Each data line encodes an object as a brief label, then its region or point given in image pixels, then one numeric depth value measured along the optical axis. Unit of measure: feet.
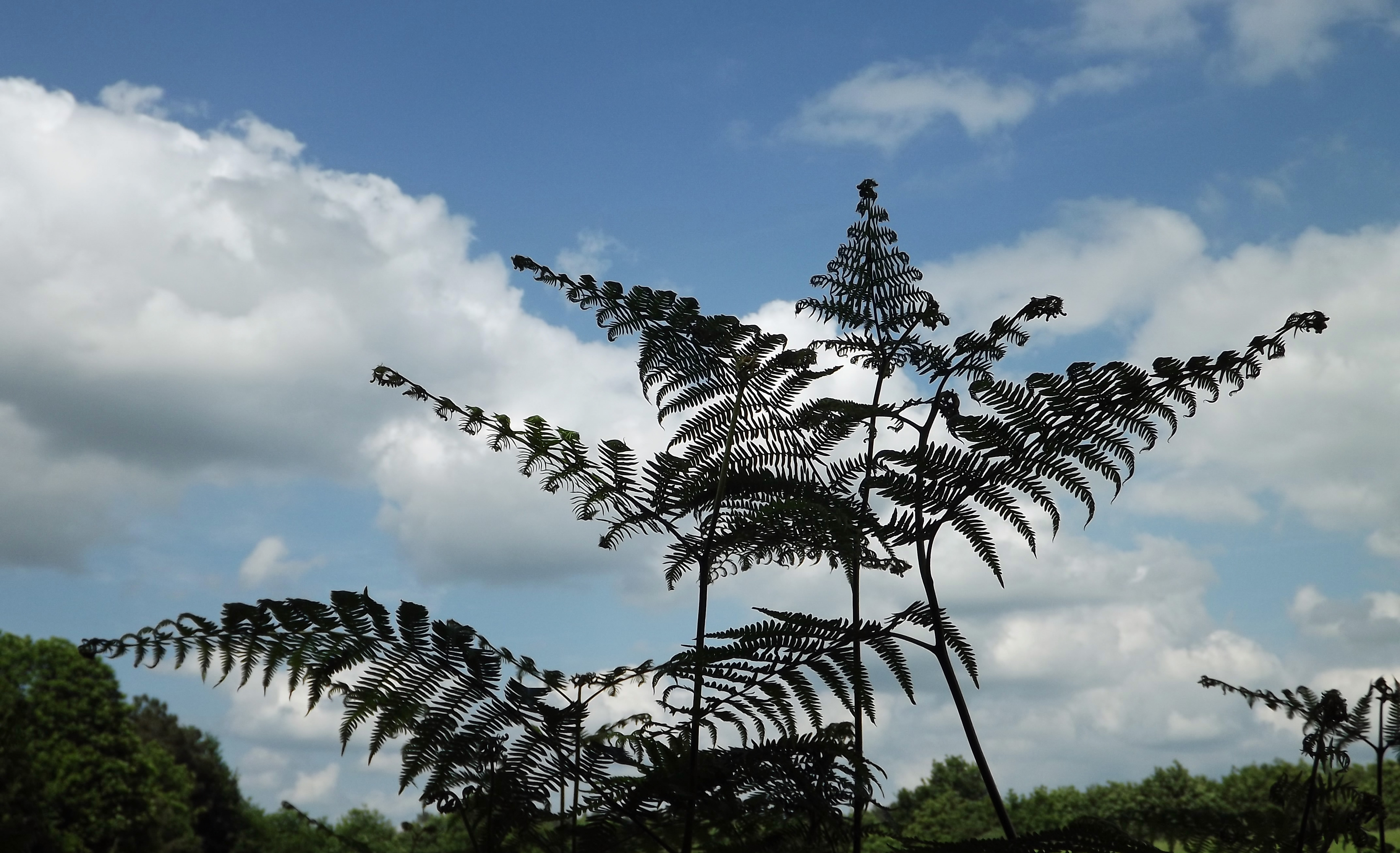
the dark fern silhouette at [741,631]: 7.22
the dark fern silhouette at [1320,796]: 8.04
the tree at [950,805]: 69.00
